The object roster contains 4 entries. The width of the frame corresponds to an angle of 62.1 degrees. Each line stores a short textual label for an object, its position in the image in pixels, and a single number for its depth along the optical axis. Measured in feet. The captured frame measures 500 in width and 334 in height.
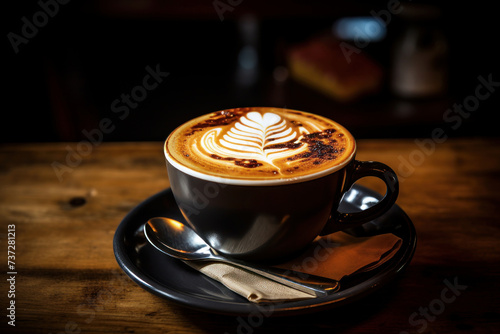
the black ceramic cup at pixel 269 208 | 1.38
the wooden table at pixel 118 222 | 1.41
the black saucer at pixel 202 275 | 1.27
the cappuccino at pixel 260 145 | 1.45
